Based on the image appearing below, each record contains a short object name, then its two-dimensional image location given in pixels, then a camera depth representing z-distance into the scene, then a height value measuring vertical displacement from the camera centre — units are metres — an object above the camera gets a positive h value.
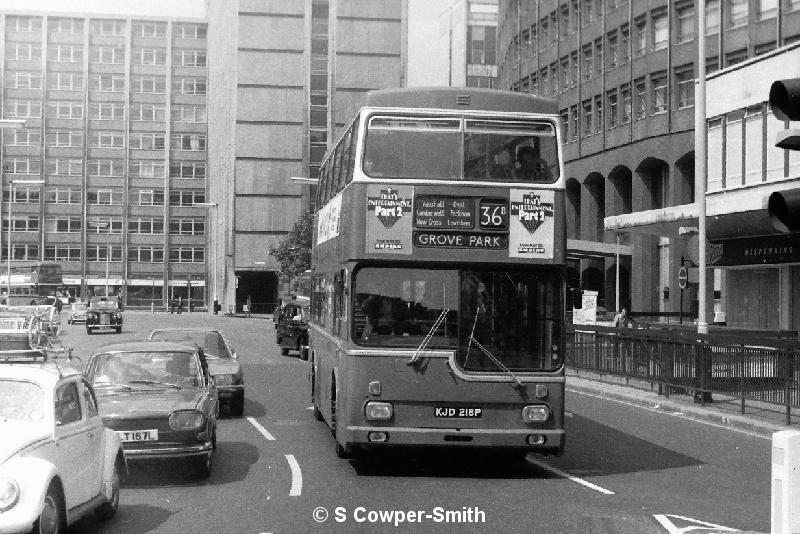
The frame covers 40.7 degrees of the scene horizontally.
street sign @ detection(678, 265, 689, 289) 27.55 +0.39
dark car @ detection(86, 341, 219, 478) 10.55 -1.18
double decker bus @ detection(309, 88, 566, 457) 11.22 +0.10
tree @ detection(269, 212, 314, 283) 72.69 +2.50
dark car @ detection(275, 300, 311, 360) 34.78 -1.34
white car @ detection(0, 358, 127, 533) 6.80 -1.19
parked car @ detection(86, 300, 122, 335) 53.66 -1.68
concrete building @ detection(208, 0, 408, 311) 91.75 +16.30
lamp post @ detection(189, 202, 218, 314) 104.55 +4.35
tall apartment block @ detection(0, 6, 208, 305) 113.31 +14.64
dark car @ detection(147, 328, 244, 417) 17.38 -1.24
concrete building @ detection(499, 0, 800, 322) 52.44 +10.27
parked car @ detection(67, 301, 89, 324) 74.31 -2.00
